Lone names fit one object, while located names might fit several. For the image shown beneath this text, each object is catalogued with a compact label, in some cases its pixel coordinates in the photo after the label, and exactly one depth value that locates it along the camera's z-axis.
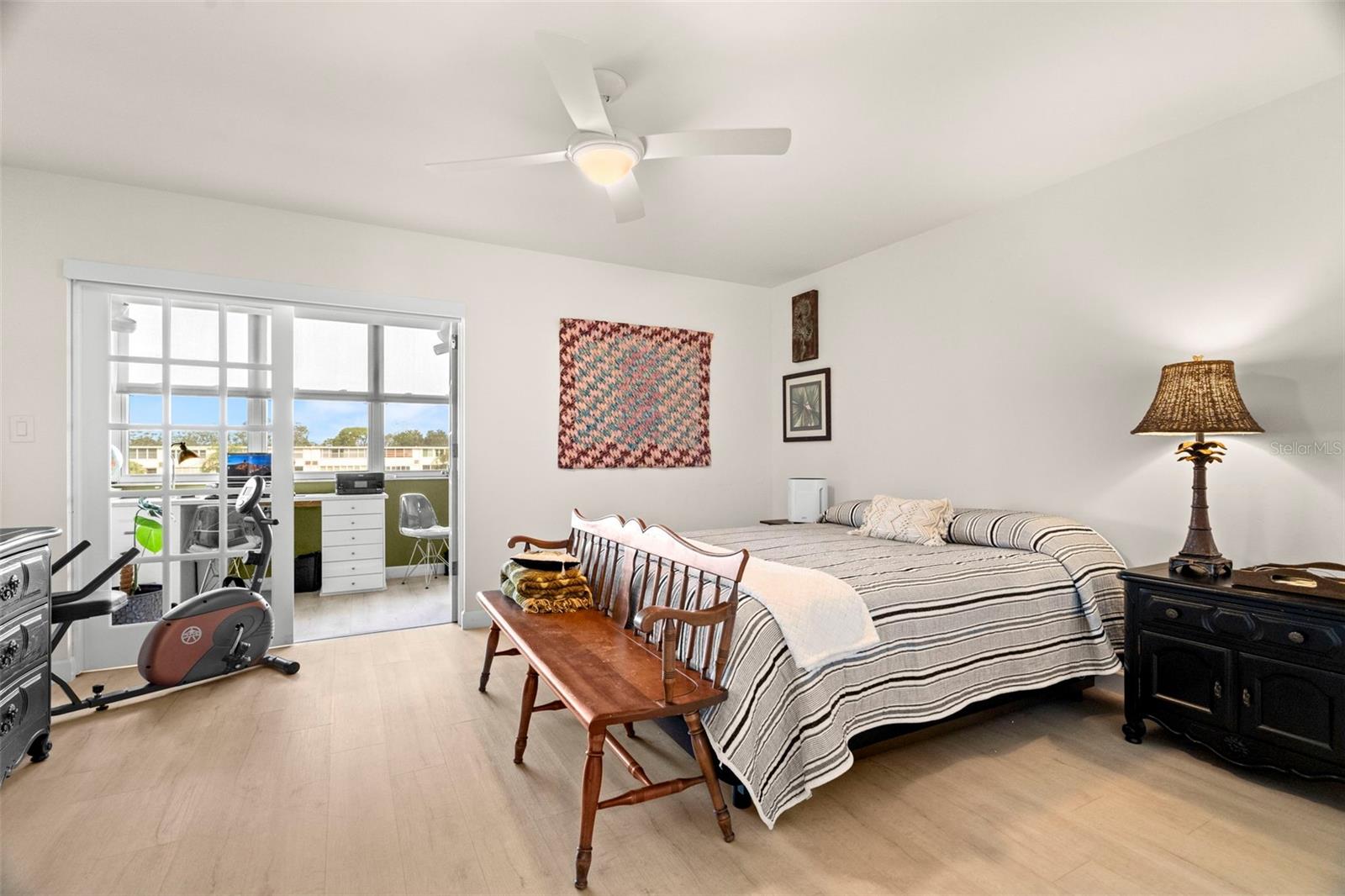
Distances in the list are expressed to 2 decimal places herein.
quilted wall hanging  4.66
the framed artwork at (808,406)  4.91
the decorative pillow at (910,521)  3.40
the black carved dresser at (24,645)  2.14
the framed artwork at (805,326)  5.02
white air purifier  4.72
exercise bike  2.69
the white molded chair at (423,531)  5.51
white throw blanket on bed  2.00
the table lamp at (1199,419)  2.45
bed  1.93
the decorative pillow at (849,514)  4.06
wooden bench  1.78
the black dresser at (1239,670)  2.04
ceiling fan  2.03
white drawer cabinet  5.28
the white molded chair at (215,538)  3.64
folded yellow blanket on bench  2.71
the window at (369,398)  5.90
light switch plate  3.18
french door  3.40
